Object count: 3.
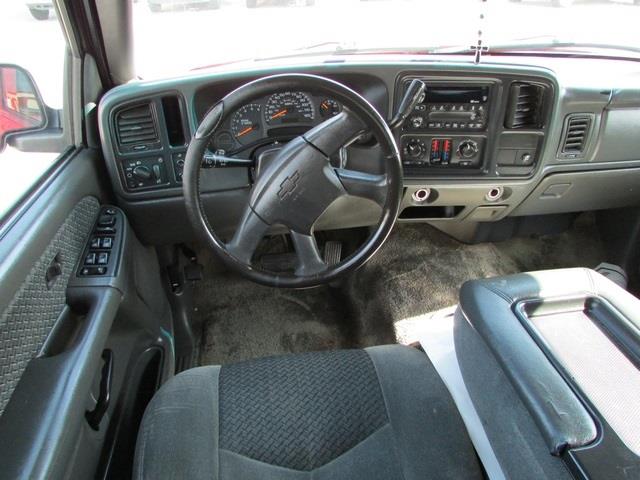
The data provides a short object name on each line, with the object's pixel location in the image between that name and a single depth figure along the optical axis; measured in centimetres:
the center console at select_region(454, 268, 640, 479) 88
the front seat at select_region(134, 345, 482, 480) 104
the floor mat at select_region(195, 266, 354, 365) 213
